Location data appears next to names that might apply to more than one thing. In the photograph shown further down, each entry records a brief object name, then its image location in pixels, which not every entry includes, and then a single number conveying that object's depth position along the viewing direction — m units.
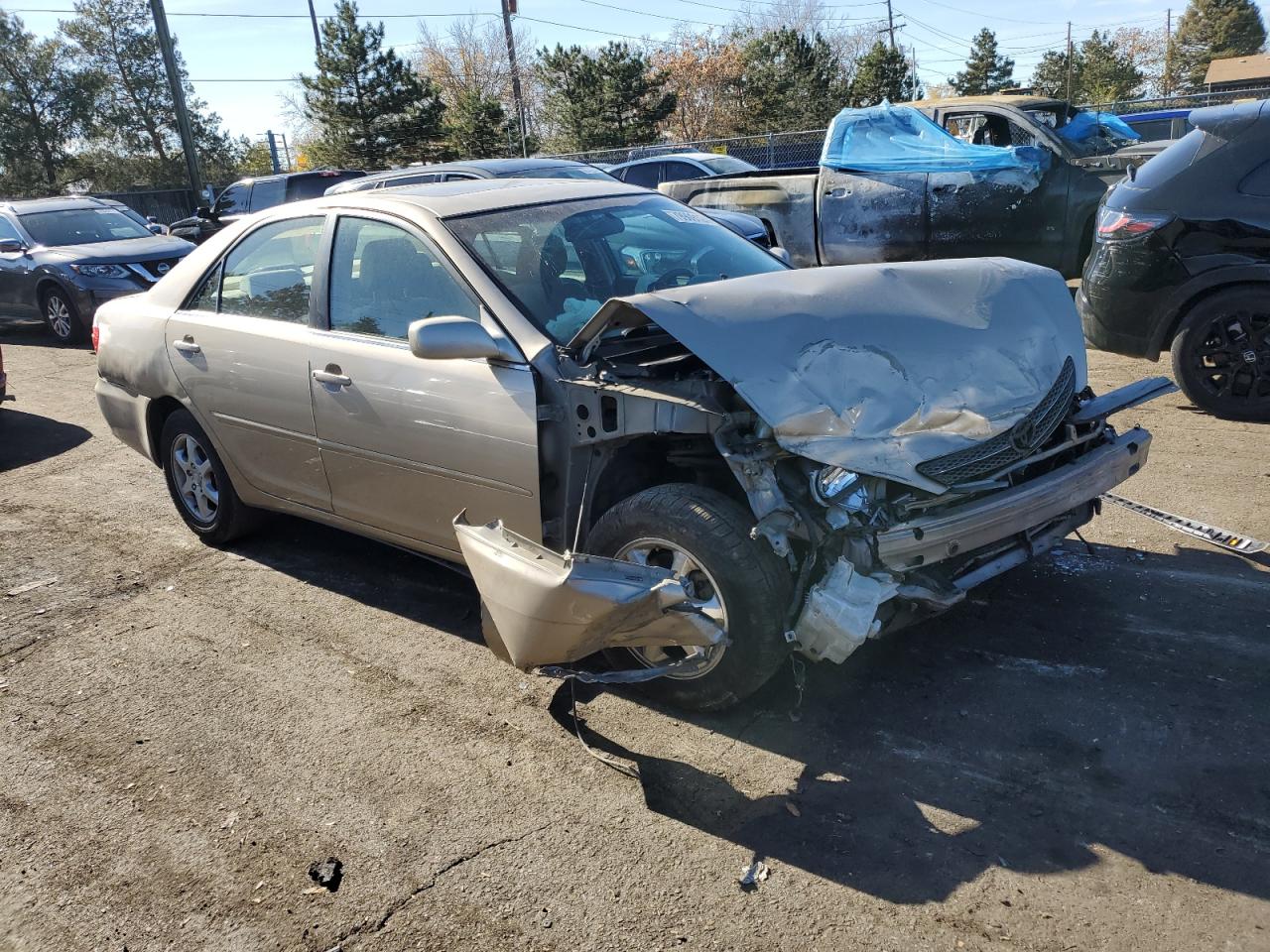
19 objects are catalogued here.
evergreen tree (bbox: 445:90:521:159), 37.97
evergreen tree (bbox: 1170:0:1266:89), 58.88
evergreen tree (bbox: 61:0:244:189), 38.97
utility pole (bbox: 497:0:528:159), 41.28
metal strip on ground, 4.54
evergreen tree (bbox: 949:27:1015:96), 57.09
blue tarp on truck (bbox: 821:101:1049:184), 9.91
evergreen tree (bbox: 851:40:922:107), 39.12
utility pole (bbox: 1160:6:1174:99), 61.69
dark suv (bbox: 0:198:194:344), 12.45
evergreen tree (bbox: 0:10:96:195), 38.16
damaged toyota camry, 3.20
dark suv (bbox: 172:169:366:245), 16.58
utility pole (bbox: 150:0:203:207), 23.81
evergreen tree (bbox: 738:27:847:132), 40.62
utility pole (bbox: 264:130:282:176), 42.56
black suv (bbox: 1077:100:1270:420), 6.09
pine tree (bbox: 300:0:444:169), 37.34
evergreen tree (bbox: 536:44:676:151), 37.25
